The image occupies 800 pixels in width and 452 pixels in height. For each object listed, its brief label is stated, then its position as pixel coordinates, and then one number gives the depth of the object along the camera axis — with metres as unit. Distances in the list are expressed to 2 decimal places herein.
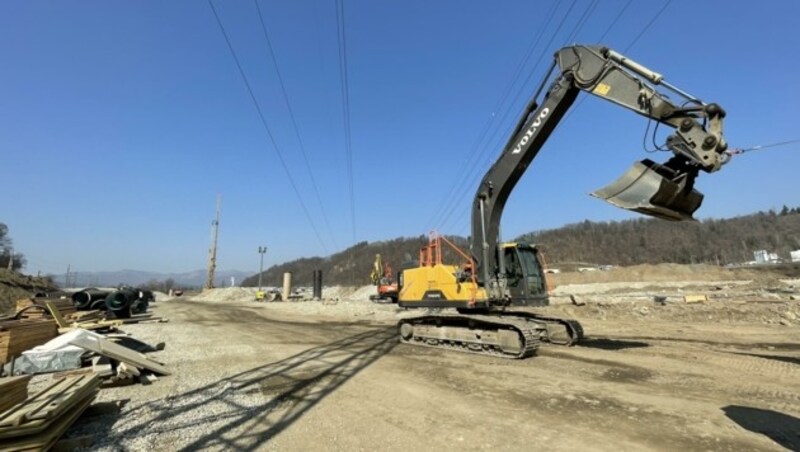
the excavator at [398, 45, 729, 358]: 7.53
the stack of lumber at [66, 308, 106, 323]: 16.67
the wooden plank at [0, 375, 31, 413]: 5.13
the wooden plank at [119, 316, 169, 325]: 21.33
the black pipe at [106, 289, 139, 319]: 22.62
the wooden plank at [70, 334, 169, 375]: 8.38
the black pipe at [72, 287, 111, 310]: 22.31
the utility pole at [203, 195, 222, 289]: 68.00
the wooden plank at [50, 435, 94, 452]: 4.88
